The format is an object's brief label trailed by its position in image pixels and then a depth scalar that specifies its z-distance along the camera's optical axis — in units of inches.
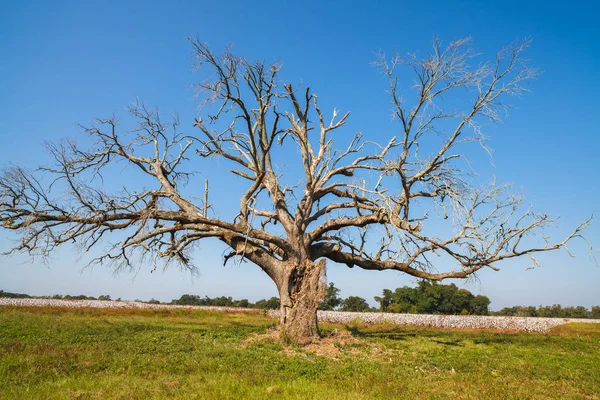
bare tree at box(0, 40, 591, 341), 674.2
